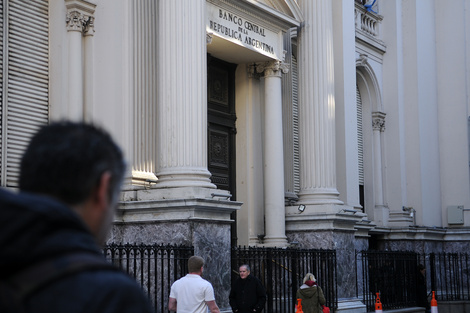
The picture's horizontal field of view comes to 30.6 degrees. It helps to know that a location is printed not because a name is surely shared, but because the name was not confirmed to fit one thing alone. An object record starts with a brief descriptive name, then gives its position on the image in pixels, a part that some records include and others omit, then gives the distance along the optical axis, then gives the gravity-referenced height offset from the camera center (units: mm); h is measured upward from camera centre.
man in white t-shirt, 9695 -424
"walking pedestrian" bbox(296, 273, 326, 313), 14891 -747
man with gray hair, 12922 -605
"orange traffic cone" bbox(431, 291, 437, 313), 18959 -1185
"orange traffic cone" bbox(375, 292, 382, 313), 17284 -1089
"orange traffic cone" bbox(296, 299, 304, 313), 14100 -865
